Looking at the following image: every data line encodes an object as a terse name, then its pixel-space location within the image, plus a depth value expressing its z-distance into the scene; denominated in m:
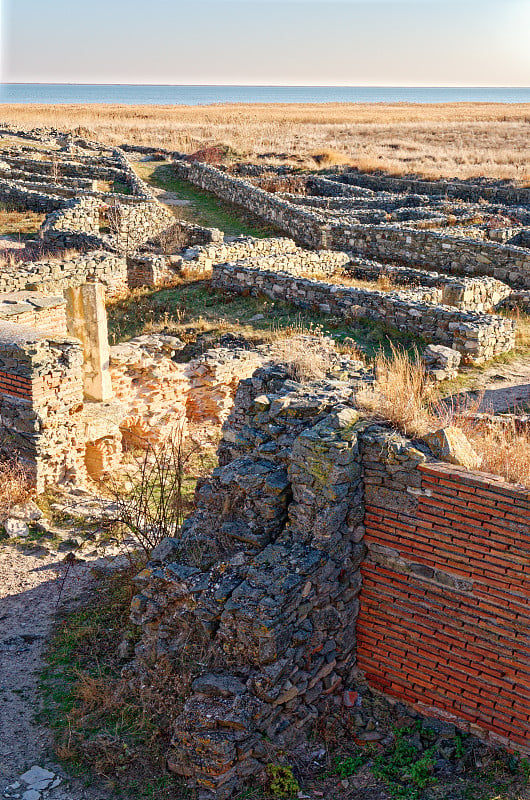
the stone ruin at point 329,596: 5.26
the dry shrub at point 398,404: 5.98
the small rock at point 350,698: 6.09
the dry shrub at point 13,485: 9.33
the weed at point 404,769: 5.24
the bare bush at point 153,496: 7.61
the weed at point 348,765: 5.46
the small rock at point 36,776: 5.29
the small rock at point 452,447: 5.59
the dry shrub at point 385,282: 17.66
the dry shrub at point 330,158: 38.27
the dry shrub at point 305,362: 7.55
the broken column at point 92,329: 11.41
